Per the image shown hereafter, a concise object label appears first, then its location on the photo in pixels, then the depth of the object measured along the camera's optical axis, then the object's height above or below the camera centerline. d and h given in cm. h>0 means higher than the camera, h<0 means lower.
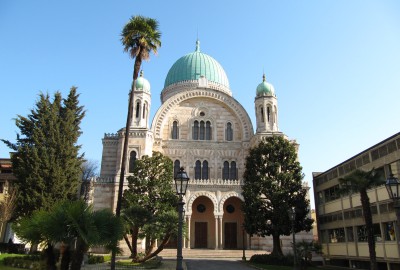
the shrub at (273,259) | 2455 -129
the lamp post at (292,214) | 1881 +141
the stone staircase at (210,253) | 3027 -115
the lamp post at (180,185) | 1144 +175
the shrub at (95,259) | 2305 -138
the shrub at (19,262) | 1880 -132
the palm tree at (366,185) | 1867 +295
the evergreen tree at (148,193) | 2264 +369
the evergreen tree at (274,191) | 2653 +374
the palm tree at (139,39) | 2134 +1184
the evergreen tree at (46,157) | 2752 +635
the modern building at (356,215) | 2100 +187
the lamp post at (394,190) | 1123 +163
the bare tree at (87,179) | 5251 +910
